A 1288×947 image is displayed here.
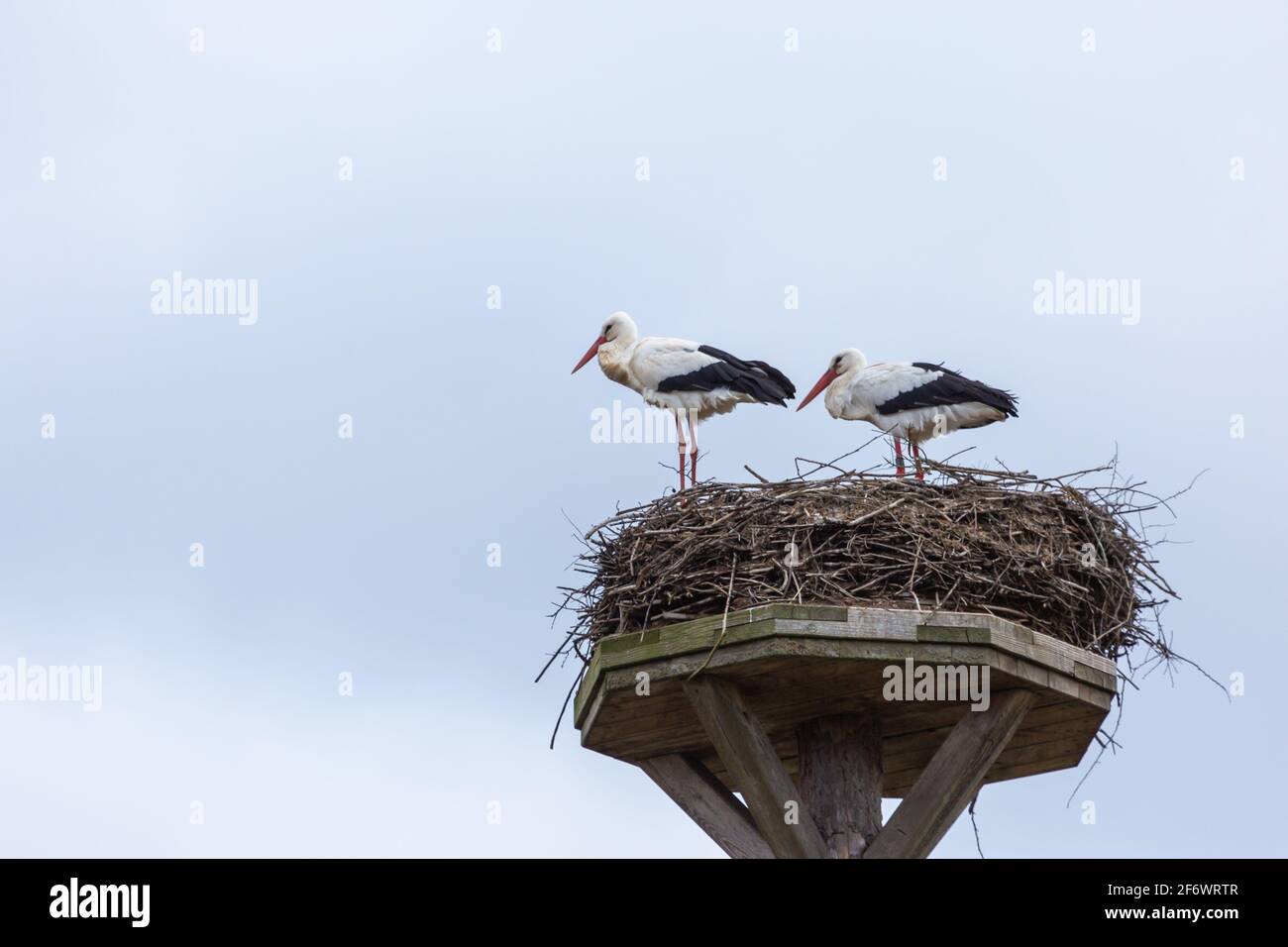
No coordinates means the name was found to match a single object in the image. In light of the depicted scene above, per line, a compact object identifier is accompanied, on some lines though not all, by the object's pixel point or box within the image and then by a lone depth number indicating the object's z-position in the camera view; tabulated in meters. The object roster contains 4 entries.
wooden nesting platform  7.25
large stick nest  7.69
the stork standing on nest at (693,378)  11.39
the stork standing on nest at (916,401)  11.27
